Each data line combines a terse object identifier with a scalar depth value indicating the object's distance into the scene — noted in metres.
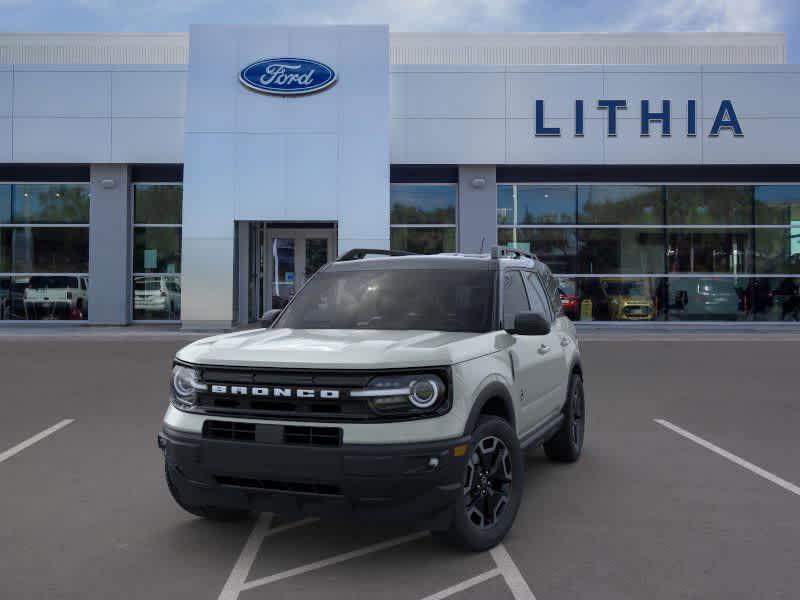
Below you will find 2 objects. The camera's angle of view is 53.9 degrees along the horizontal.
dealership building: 22.44
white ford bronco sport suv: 4.04
